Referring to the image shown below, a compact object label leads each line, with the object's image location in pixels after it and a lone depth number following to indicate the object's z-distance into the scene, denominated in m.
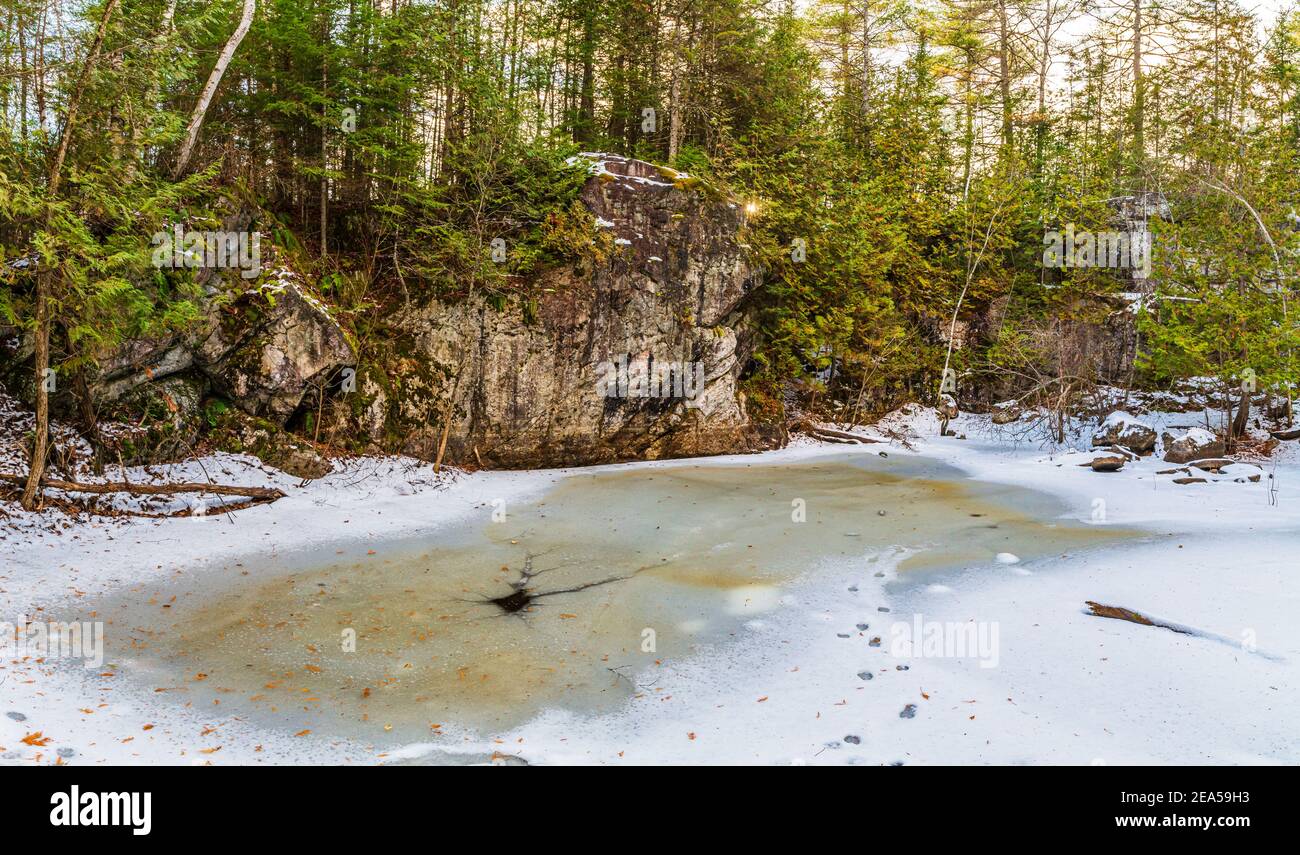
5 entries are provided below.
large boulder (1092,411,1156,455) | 15.82
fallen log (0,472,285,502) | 8.21
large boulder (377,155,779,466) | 13.34
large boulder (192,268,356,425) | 10.71
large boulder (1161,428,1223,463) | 14.79
